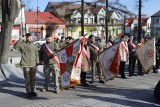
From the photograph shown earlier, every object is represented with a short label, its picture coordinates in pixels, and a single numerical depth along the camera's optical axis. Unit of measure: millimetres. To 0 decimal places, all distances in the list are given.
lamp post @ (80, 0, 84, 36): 24791
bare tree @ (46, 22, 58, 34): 58244
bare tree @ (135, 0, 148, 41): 23741
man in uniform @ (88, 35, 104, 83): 11289
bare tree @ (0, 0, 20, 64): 15156
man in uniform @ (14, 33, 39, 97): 9086
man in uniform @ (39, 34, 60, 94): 9508
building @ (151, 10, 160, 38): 84625
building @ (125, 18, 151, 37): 89212
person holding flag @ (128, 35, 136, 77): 13000
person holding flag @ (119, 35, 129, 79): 12328
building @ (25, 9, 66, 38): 59912
